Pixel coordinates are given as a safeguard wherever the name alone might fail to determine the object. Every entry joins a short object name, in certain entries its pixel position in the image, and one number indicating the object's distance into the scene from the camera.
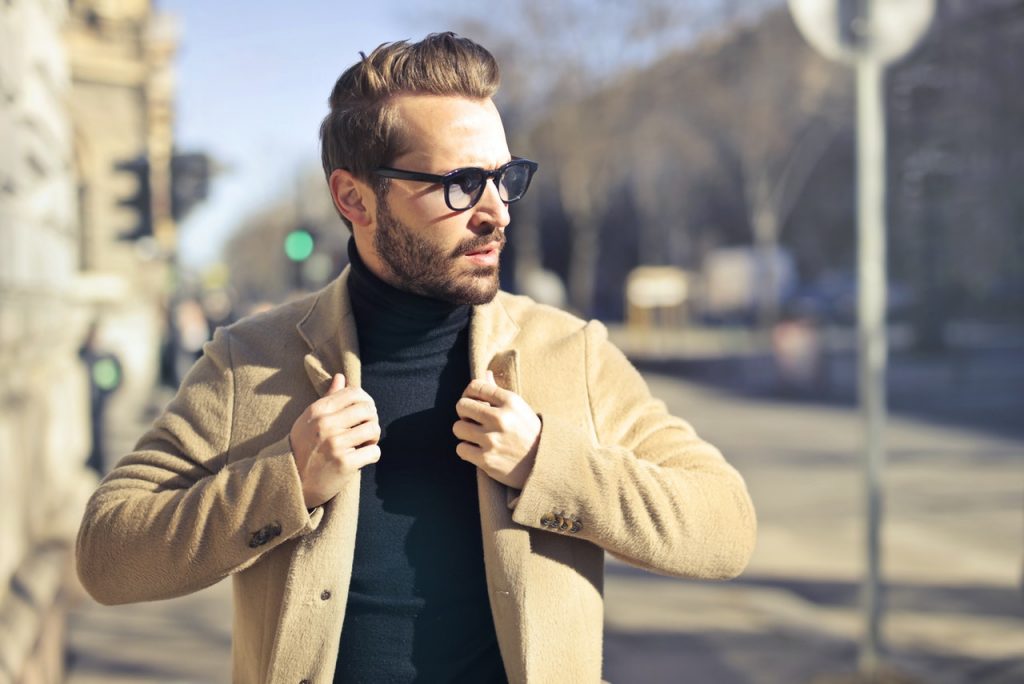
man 1.88
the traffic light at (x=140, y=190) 10.47
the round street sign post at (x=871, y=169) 5.39
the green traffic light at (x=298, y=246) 9.93
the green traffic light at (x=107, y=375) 8.26
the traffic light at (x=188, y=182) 10.57
